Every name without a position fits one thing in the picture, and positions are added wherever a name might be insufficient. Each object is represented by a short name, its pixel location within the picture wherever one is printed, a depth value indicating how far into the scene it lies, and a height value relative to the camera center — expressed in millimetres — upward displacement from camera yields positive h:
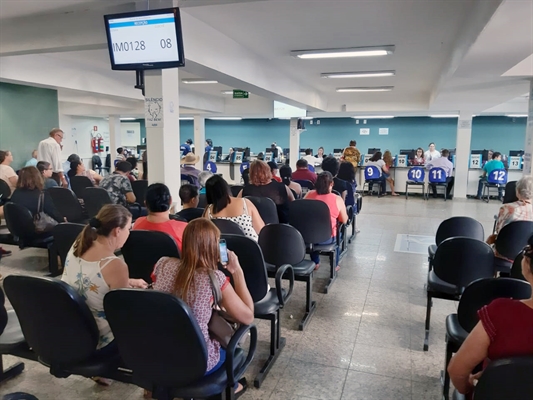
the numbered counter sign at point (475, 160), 11414 -337
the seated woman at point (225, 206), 3100 -473
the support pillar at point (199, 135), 13520 +287
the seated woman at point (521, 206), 3369 -483
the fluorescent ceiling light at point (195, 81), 8513 +1314
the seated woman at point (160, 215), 2670 -477
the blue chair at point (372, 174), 10625 -712
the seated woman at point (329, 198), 4117 -529
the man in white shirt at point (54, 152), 6090 -158
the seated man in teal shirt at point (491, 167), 9847 -463
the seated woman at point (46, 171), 5297 -413
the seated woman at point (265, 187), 4422 -454
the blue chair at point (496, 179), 9734 -740
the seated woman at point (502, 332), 1309 -595
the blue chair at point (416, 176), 10617 -748
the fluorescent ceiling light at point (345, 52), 5700 +1345
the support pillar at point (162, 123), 4035 +198
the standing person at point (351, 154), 9609 -190
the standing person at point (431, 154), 12242 -201
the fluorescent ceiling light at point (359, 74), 7730 +1379
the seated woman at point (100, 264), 1905 -572
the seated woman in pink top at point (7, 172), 5546 -426
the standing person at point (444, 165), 10453 -450
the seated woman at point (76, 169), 6535 -437
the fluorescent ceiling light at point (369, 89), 10094 +1439
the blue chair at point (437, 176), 10312 -720
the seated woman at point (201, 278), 1693 -565
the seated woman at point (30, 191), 4328 -531
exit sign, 9156 +1125
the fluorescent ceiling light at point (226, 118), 16828 +1054
